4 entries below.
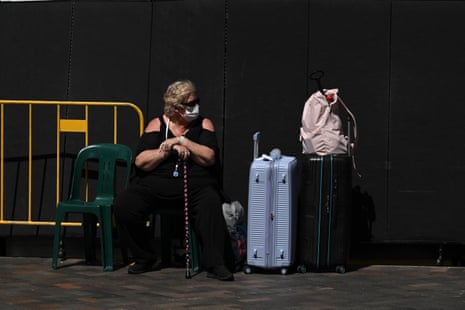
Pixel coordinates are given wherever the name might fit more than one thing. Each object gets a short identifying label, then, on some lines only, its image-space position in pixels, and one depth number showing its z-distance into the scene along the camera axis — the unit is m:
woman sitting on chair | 14.16
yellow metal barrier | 15.44
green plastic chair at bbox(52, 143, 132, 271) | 14.48
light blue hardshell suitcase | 14.31
